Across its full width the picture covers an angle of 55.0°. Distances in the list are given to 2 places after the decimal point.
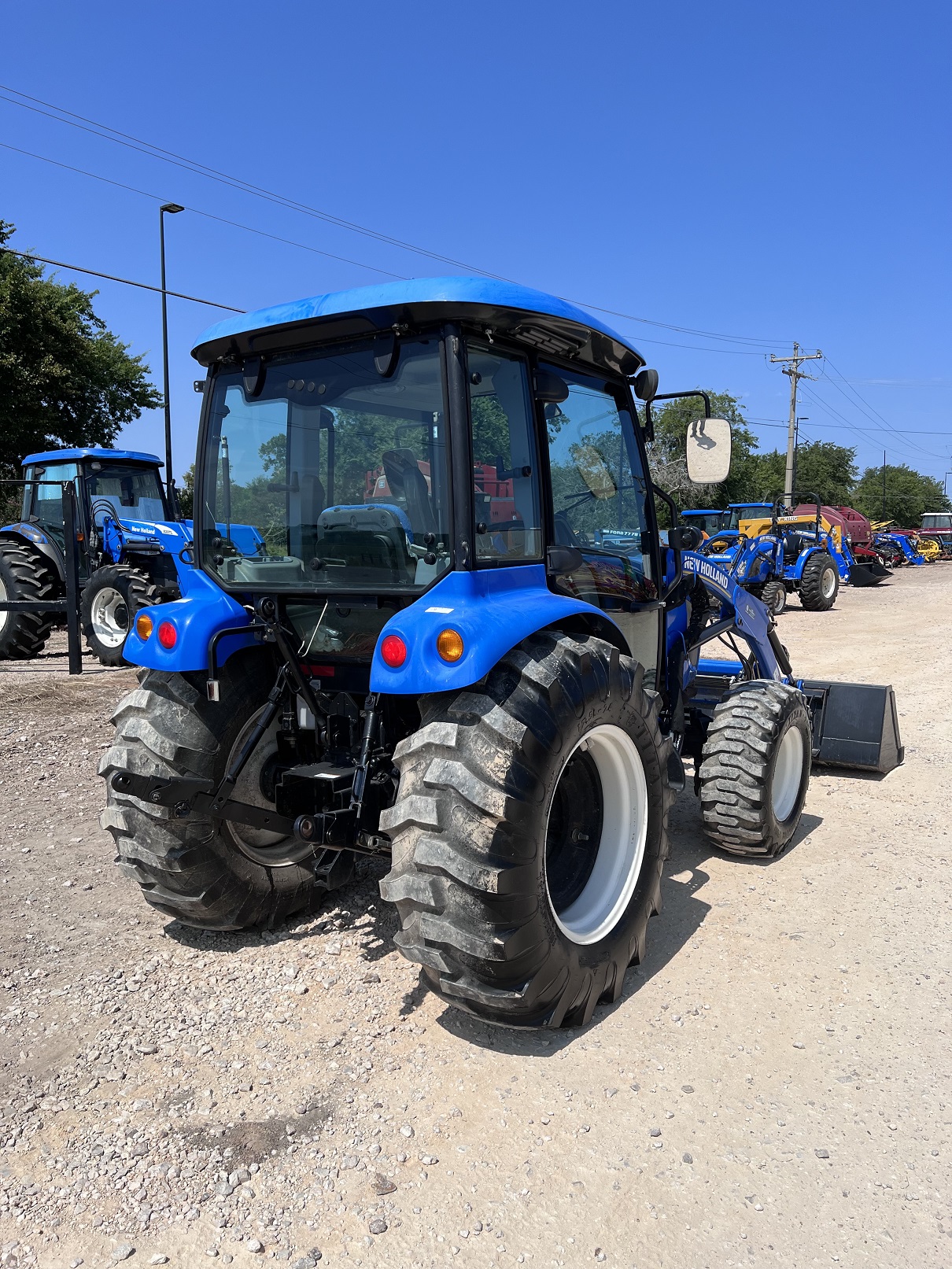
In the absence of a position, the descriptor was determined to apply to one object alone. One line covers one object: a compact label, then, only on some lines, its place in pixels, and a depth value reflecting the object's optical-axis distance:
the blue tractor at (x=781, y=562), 17.63
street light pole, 16.23
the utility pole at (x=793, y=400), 35.81
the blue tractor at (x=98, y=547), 10.96
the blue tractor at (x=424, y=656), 2.85
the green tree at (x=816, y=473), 52.44
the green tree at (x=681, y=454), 35.47
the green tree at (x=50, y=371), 20.77
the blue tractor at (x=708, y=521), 19.70
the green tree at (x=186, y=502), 16.47
